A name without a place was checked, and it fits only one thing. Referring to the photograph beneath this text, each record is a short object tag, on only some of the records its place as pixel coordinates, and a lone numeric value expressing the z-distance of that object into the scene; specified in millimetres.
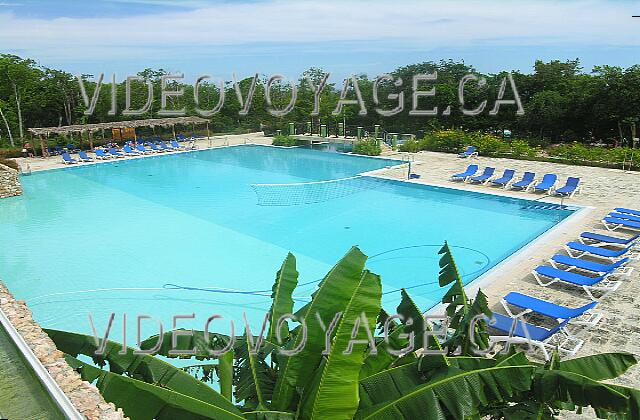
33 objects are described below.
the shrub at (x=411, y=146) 22562
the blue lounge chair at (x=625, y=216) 11070
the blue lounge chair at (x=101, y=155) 22967
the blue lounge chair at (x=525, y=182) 15156
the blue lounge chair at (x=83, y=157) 22328
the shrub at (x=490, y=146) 19992
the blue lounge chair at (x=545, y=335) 6254
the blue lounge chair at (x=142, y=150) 24375
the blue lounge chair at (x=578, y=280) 7863
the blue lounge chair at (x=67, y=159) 21500
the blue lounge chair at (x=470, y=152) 20109
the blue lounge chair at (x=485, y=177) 16203
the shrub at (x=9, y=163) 17703
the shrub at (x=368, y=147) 22500
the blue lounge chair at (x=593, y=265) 8281
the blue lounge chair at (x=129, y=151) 24094
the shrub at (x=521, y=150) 19531
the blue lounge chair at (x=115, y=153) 23484
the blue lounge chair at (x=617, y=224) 10812
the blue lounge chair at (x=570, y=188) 14172
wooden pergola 22625
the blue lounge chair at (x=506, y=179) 15695
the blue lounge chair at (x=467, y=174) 16506
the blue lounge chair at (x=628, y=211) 11527
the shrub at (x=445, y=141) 21516
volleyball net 15656
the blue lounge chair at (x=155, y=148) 24828
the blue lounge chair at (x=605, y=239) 9641
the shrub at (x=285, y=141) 26266
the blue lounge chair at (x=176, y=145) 25500
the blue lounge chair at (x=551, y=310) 6570
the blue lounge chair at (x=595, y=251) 8991
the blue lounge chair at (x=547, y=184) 14738
